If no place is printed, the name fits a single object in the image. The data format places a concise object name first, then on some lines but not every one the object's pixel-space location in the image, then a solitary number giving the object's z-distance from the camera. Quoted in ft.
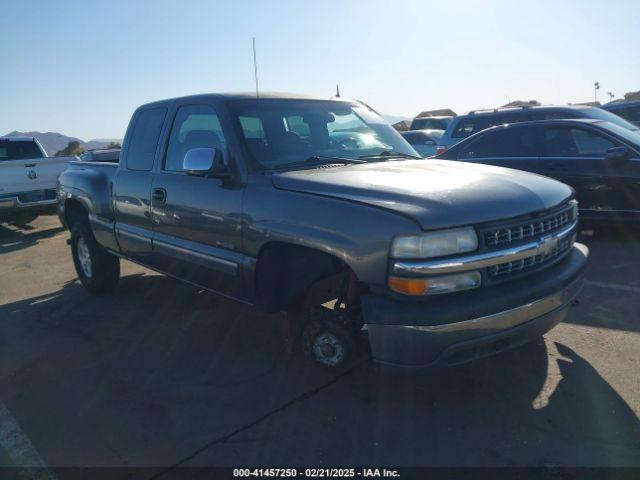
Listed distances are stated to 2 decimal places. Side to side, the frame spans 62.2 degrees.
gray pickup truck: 8.82
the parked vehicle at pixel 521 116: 26.78
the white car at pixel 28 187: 31.19
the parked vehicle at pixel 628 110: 37.88
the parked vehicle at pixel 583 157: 20.38
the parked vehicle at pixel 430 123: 57.41
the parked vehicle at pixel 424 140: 46.00
